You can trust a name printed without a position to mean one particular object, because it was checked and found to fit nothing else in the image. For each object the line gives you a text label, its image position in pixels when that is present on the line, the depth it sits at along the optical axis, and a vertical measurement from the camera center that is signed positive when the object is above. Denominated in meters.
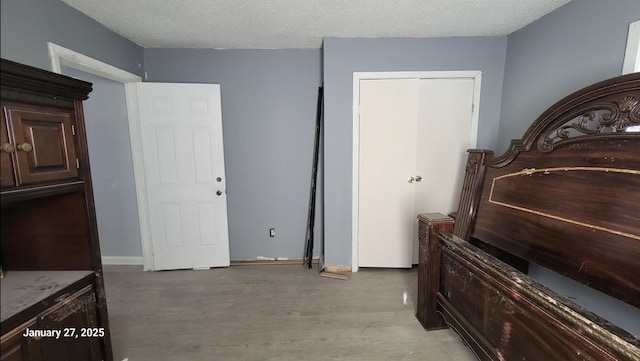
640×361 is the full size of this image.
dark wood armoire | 0.89 -0.29
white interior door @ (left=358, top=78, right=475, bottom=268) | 2.42 -0.02
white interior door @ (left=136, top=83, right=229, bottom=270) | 2.44 -0.18
